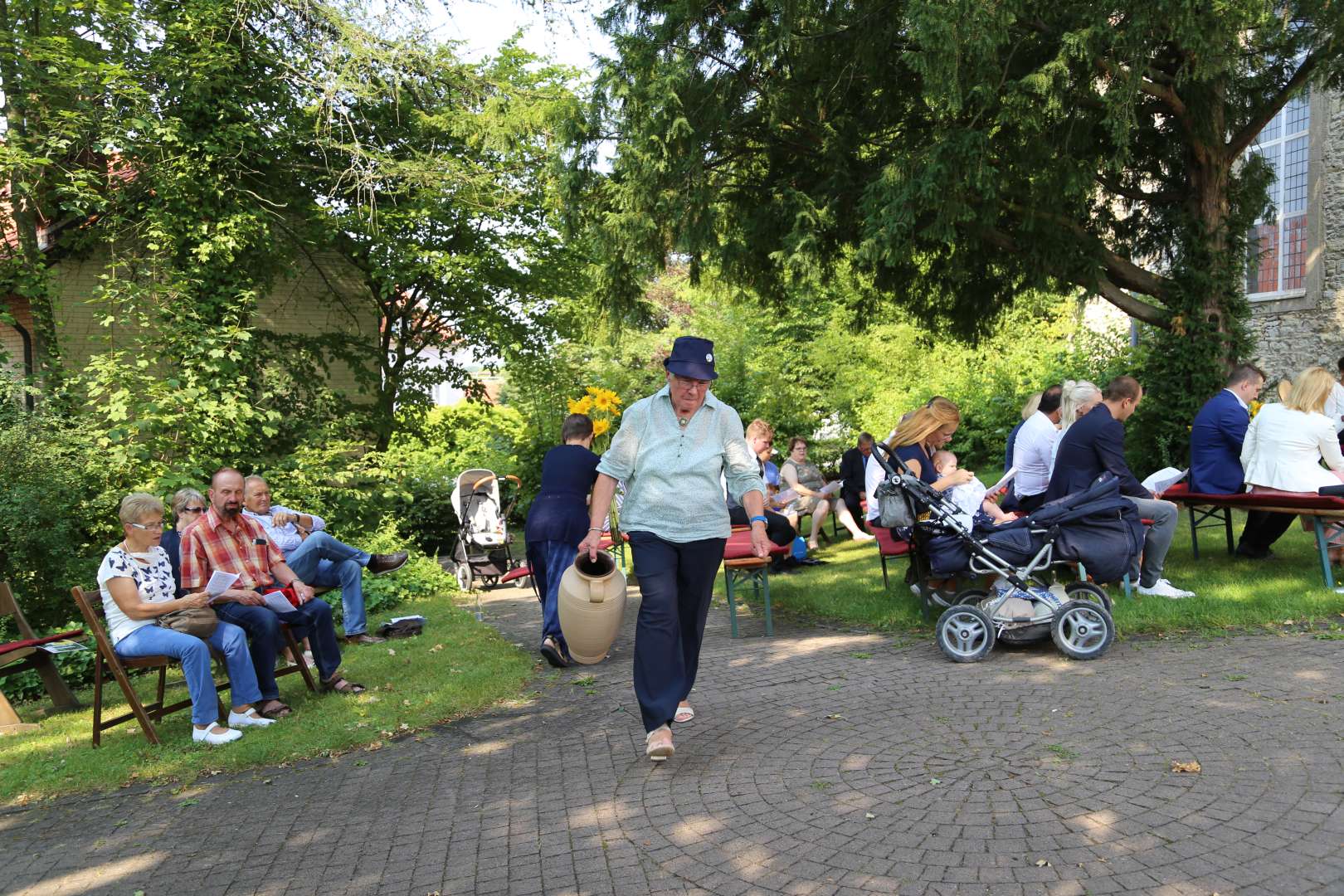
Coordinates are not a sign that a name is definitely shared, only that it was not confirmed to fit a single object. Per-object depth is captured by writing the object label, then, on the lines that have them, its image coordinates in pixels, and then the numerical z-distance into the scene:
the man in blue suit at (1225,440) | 8.80
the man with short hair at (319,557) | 8.88
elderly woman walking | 5.08
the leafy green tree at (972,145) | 9.20
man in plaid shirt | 6.54
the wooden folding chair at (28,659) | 7.31
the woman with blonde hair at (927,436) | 8.41
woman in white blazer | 8.01
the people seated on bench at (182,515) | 7.41
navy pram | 6.53
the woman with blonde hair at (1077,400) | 7.75
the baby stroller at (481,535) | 12.62
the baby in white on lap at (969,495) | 8.49
